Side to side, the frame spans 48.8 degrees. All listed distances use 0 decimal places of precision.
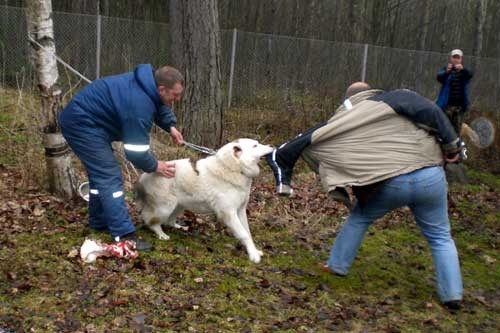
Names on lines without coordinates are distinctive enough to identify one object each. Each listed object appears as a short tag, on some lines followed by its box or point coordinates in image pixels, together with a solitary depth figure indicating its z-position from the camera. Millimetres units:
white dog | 5500
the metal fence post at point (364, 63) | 14438
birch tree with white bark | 5934
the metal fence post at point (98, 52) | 12695
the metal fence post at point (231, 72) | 12797
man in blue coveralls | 4922
